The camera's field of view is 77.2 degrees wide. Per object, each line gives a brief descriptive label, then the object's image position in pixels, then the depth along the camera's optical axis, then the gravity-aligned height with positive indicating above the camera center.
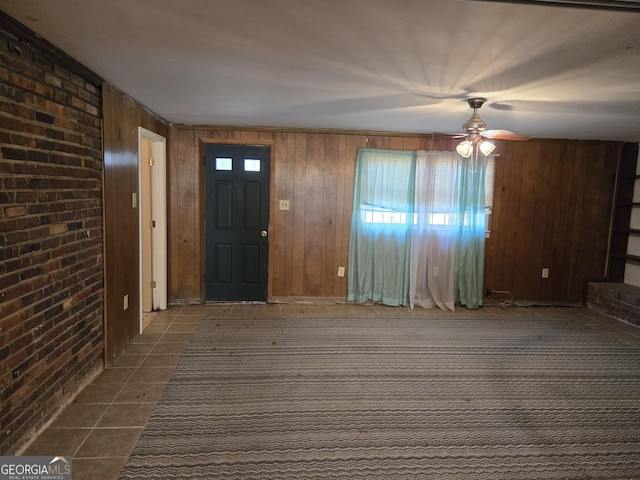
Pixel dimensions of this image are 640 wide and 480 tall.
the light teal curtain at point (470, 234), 4.77 -0.38
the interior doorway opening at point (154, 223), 4.36 -0.34
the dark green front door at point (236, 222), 4.69 -0.32
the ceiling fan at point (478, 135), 3.01 +0.53
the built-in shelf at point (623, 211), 5.00 -0.04
